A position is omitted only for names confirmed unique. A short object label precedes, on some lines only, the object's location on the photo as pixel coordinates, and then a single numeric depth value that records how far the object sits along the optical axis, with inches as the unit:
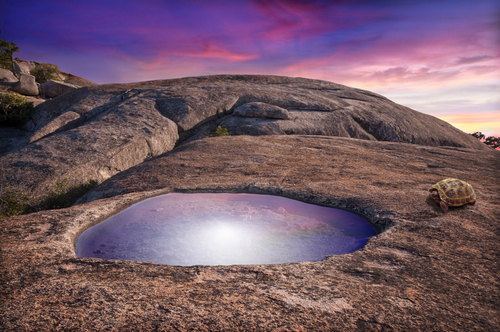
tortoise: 229.8
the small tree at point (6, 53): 1787.6
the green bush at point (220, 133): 611.3
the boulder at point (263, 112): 727.7
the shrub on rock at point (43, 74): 1898.4
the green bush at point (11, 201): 343.9
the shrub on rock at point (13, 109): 795.4
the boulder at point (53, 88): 1337.4
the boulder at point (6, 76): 1433.6
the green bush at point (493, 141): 1762.2
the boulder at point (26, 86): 1267.2
